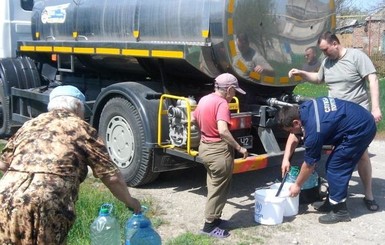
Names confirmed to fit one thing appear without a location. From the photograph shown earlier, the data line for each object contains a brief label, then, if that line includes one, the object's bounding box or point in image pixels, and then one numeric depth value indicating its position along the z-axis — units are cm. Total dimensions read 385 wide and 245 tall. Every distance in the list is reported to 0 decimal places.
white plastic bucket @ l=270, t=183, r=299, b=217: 535
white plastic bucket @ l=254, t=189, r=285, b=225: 514
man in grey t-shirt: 561
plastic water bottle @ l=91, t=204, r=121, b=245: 352
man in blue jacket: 498
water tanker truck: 555
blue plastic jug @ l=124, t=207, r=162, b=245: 339
